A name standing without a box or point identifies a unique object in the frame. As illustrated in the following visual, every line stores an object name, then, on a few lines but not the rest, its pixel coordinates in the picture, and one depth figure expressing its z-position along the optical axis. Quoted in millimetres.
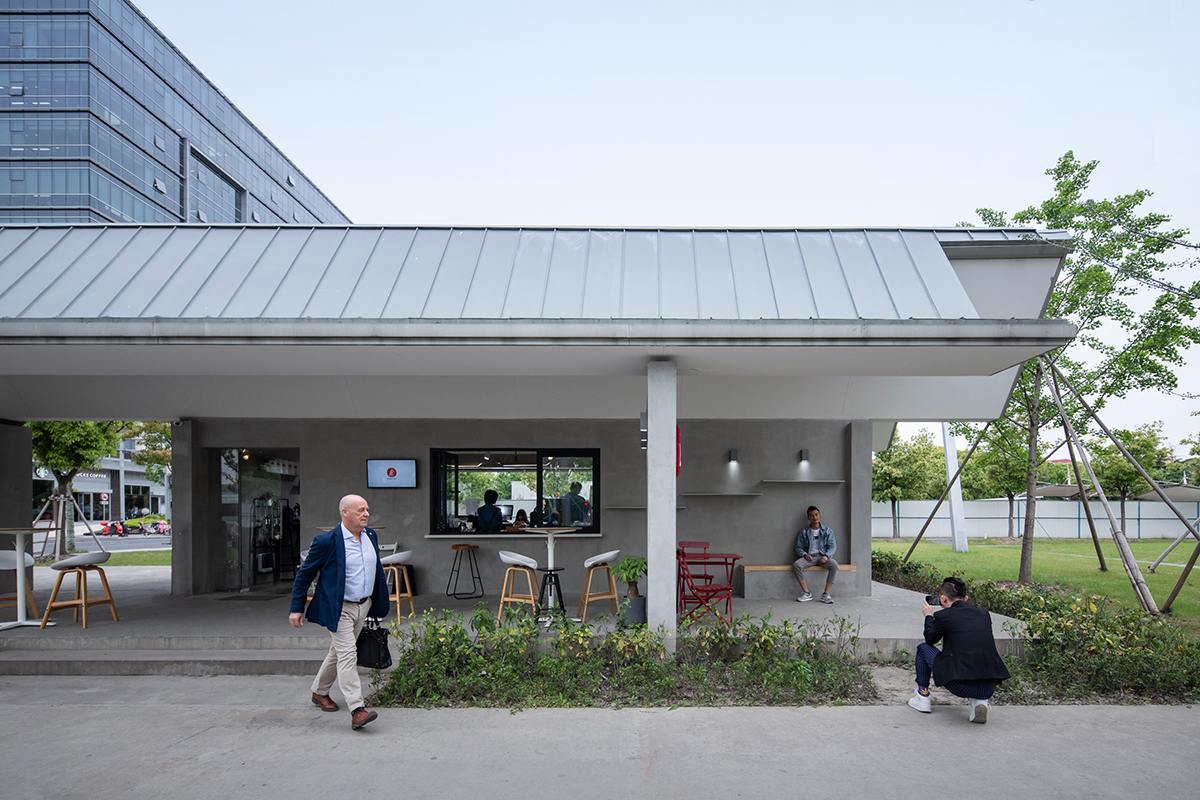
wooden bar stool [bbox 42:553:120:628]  7965
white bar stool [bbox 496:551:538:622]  8086
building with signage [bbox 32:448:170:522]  51094
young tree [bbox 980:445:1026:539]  28984
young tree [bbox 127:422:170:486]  24844
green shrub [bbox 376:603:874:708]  6004
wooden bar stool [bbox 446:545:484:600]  10359
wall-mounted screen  10617
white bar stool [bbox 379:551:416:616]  8608
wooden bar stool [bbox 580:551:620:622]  8125
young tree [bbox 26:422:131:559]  20250
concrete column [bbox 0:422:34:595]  10125
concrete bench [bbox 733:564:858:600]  10164
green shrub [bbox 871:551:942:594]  11922
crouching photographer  5457
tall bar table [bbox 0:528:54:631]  8039
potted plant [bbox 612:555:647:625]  7230
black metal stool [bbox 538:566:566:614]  8227
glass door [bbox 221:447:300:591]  11594
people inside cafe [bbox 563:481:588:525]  10594
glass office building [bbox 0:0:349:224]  43875
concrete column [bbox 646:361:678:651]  6723
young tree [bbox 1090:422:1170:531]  30688
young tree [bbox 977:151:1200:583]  12797
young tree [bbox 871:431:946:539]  35562
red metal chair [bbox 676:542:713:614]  8534
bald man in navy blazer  5301
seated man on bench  10023
